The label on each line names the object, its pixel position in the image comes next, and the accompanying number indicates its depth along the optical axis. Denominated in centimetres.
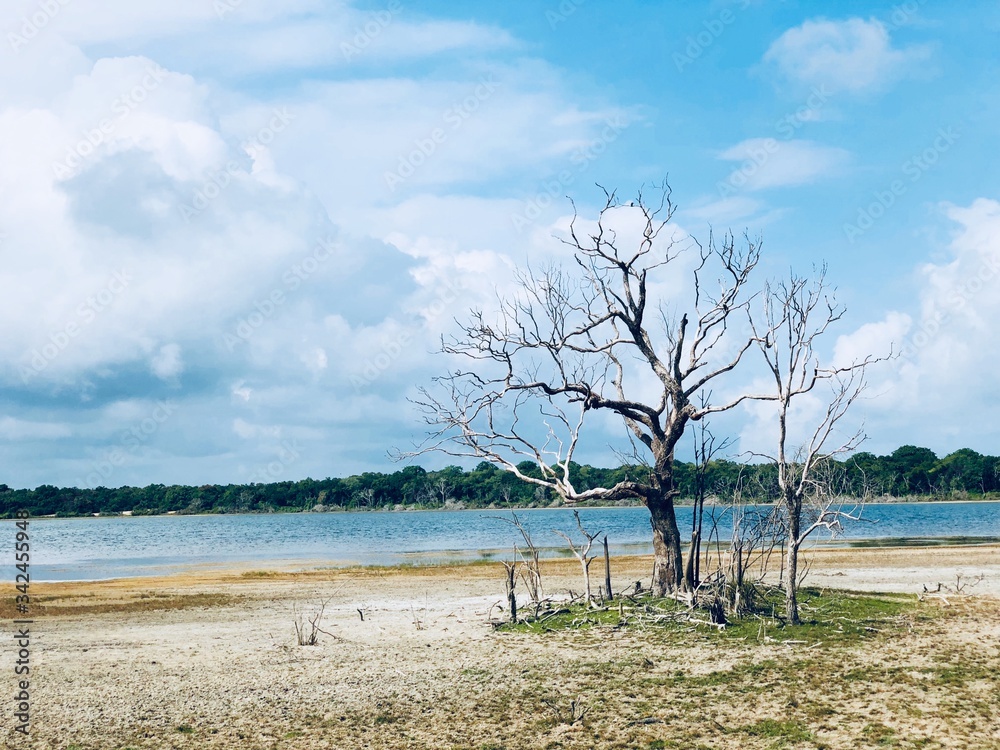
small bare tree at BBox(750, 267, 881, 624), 1721
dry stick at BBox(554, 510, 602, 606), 2052
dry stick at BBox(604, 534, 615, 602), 2183
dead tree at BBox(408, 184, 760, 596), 2023
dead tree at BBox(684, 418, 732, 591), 1956
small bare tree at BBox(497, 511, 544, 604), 2077
